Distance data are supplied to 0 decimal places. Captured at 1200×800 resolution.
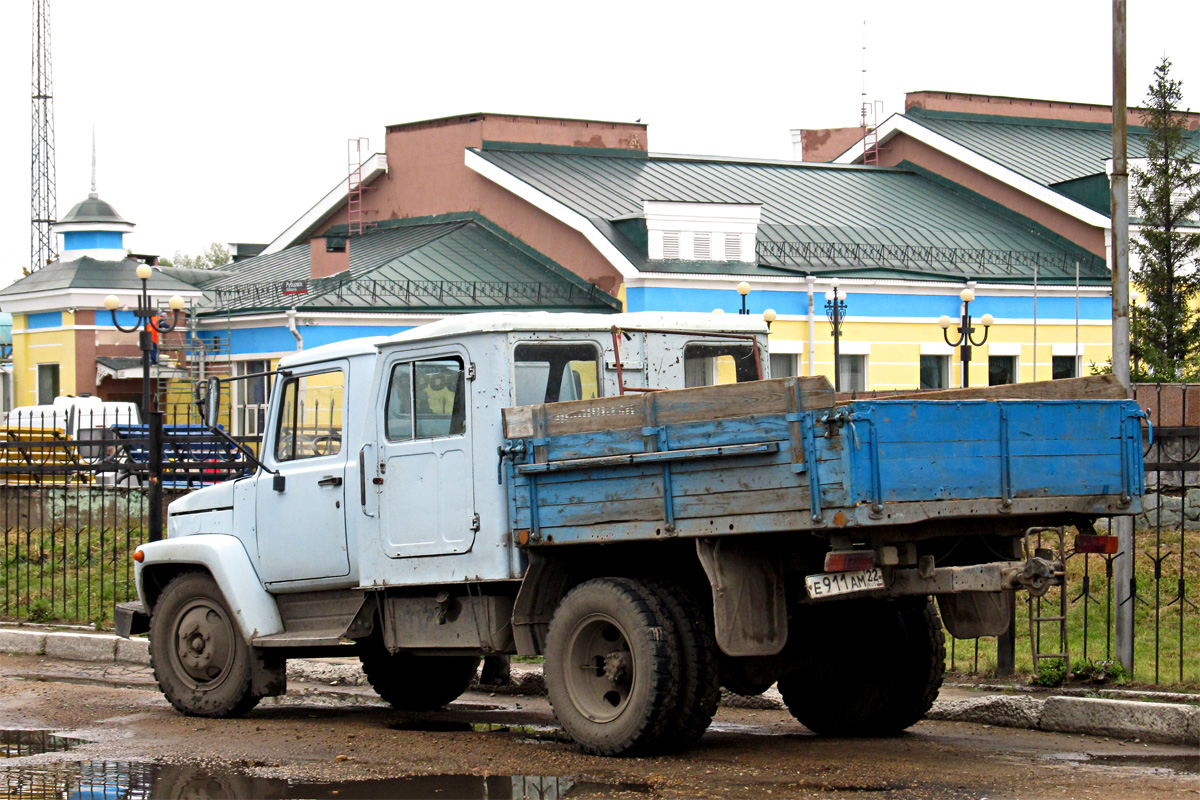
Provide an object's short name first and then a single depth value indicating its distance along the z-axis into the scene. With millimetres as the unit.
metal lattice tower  62781
